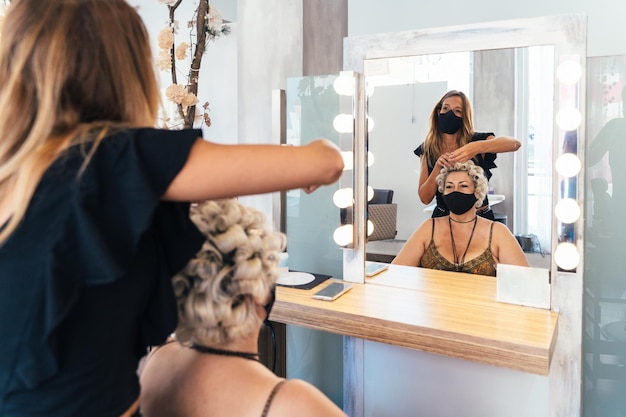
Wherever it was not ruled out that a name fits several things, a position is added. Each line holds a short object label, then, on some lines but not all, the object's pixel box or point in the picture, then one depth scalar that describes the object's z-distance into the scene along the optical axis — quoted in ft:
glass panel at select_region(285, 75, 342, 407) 5.69
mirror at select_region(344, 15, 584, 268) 4.52
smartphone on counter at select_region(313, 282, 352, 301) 5.02
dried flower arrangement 5.15
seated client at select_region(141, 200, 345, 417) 2.23
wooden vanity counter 3.99
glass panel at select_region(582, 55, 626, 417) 4.62
